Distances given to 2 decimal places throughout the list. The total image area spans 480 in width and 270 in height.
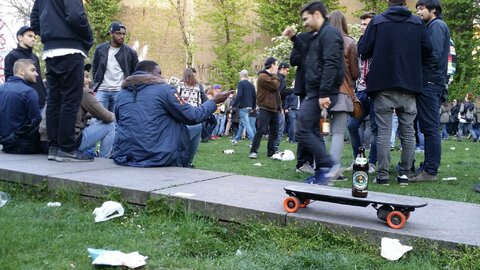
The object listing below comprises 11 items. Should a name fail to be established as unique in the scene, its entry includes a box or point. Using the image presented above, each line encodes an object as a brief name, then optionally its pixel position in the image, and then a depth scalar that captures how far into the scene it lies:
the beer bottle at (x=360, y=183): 3.26
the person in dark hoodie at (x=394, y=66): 5.27
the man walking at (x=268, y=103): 9.06
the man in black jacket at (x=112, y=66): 7.88
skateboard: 3.02
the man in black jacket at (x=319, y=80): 4.88
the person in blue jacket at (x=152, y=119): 5.13
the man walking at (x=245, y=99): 12.85
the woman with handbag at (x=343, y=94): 5.33
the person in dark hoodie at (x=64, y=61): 5.35
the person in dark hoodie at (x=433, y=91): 5.79
